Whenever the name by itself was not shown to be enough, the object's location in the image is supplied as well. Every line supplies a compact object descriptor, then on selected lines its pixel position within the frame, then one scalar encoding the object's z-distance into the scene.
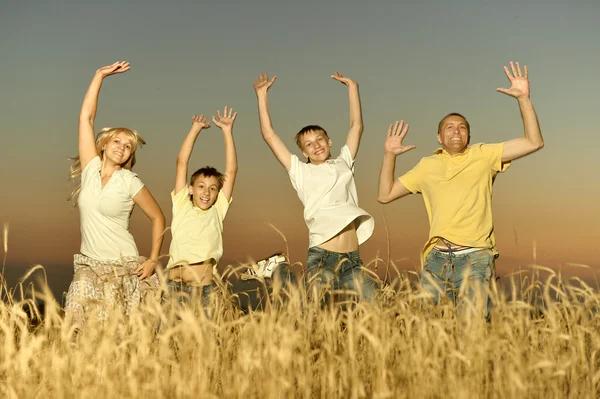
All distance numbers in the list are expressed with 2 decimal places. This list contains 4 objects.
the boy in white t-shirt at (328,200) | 6.52
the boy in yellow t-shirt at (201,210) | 7.30
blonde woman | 5.90
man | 6.22
